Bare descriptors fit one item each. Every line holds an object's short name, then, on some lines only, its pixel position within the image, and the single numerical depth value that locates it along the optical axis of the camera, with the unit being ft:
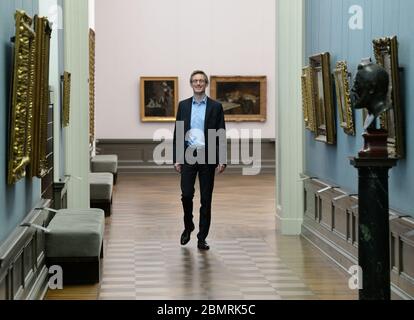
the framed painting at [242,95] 101.50
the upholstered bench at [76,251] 36.22
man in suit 45.70
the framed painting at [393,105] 30.76
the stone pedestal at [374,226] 24.11
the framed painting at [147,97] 100.37
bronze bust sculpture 24.54
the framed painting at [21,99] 26.68
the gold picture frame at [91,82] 82.33
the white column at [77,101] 50.96
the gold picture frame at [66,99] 48.39
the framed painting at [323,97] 43.09
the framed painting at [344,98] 38.75
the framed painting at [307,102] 47.21
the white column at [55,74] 44.68
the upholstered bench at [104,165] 84.17
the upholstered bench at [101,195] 62.85
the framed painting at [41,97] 31.12
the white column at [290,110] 51.62
